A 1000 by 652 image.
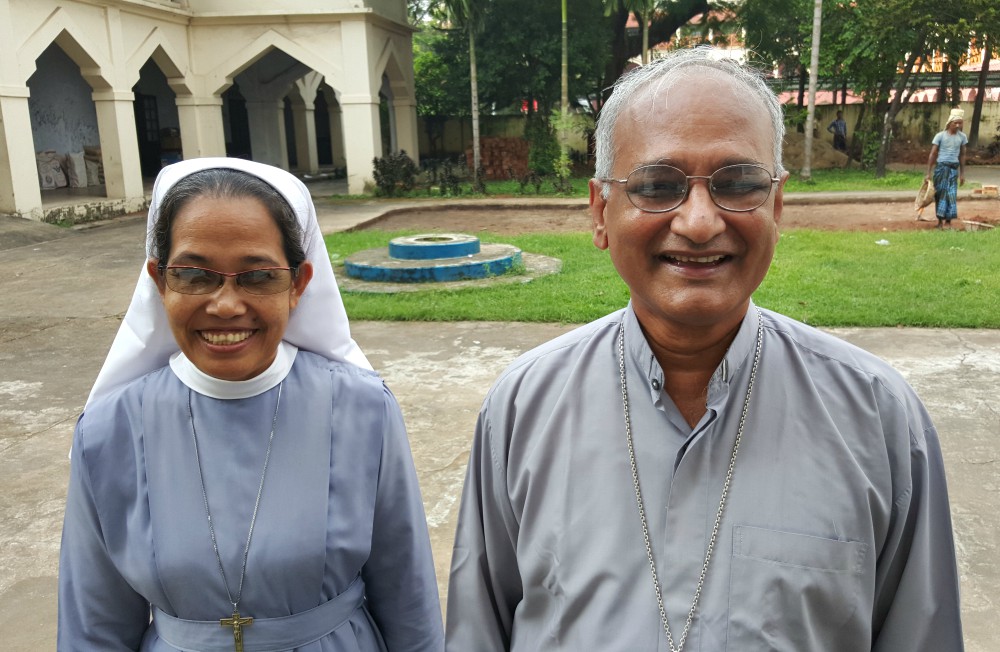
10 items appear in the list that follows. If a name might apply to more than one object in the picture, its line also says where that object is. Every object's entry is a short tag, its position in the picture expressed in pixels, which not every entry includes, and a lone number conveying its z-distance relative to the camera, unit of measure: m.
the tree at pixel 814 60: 18.81
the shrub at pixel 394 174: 19.67
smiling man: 1.35
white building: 14.78
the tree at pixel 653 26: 23.52
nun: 1.75
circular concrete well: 9.38
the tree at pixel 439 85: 24.11
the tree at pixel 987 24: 18.39
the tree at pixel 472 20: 20.42
